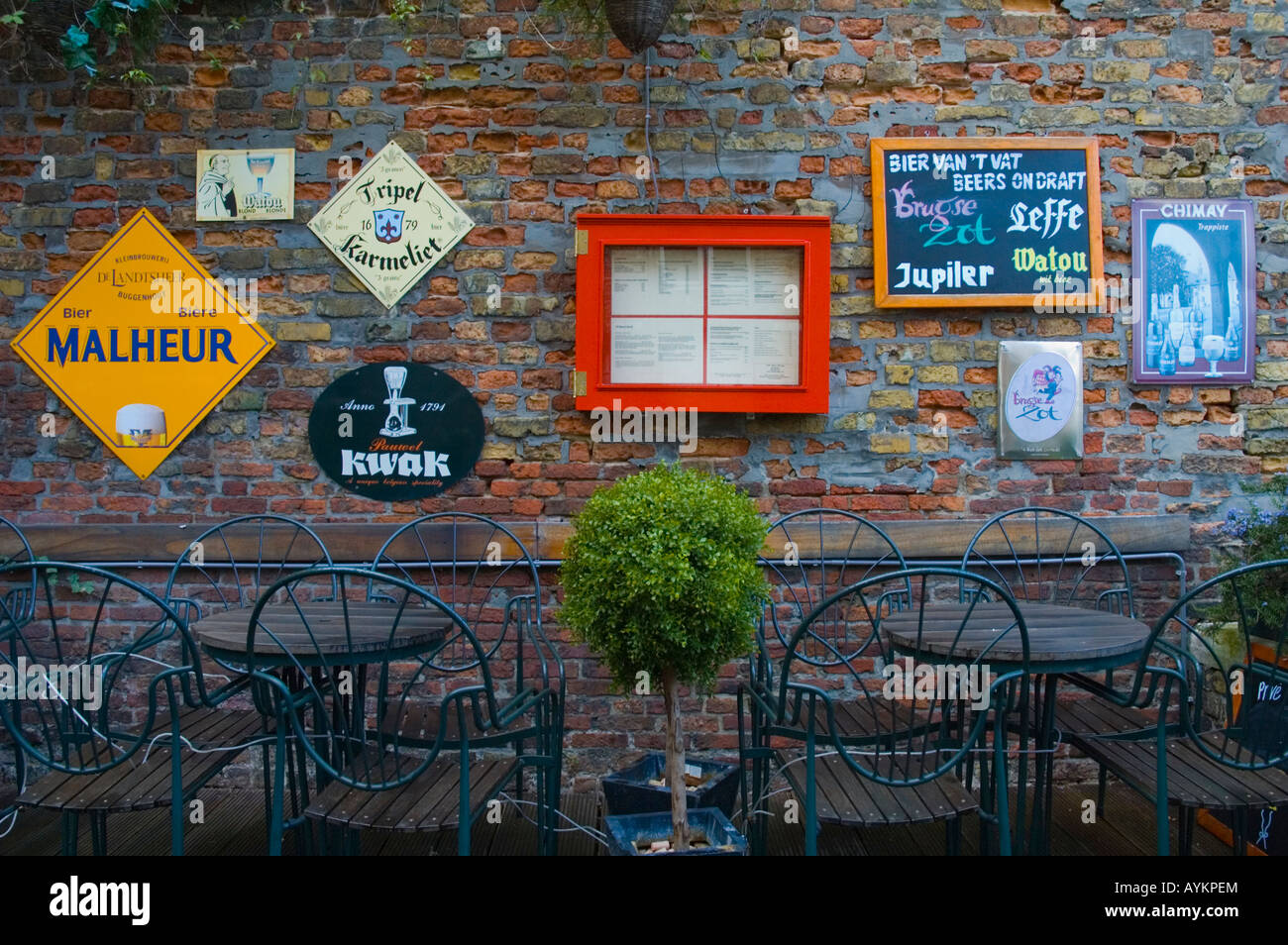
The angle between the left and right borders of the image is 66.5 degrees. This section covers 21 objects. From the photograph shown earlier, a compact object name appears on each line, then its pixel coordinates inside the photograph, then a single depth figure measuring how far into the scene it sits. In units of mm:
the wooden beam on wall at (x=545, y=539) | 3846
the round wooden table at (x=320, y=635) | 2582
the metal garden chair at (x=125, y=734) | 2459
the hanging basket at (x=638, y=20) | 3543
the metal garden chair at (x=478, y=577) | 3807
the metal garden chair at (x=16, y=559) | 3752
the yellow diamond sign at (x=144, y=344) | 3895
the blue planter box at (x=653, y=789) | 3092
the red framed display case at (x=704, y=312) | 3803
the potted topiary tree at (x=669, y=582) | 2590
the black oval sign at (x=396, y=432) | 3873
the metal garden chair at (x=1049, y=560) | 3838
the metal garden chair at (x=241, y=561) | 3826
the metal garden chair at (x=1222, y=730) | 2488
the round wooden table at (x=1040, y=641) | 2543
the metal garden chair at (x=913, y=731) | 2422
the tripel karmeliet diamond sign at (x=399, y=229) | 3879
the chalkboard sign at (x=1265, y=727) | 2725
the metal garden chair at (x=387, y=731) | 2404
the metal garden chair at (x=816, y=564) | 3818
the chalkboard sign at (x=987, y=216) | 3863
